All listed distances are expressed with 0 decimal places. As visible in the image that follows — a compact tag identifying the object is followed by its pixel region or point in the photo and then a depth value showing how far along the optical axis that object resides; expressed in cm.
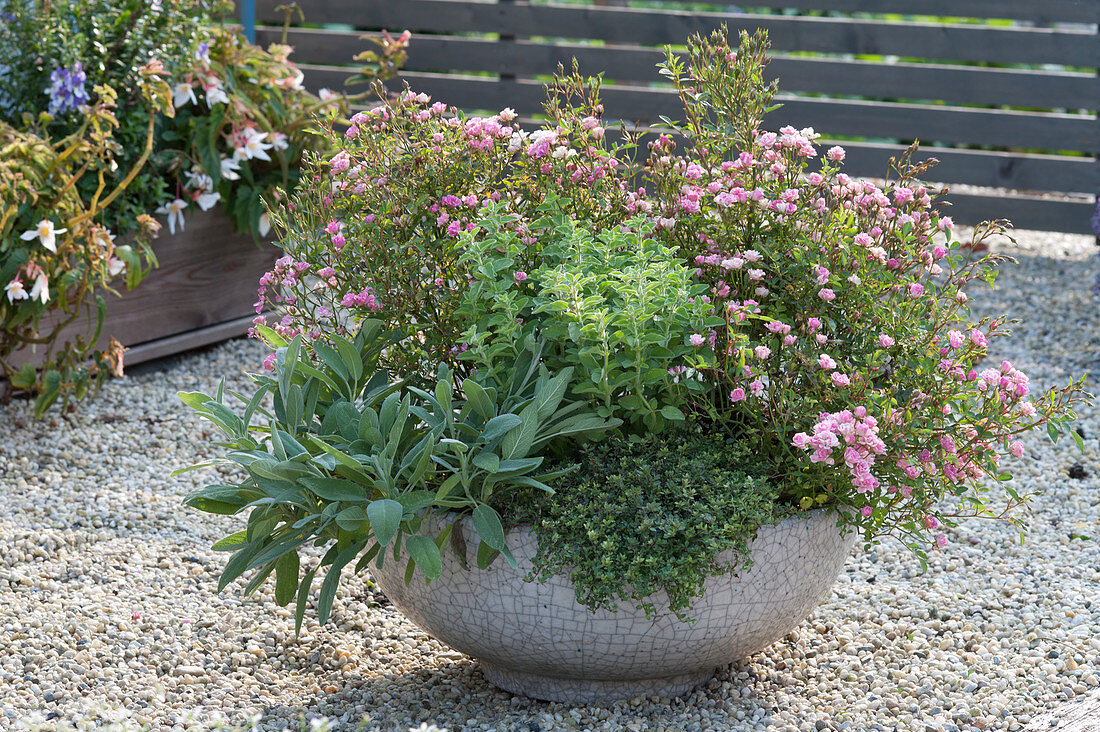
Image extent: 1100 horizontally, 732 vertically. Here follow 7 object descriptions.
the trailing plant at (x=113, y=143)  327
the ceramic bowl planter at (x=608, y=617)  255
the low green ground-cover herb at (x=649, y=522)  251
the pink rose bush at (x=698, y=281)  256
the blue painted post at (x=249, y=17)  478
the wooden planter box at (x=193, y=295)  363
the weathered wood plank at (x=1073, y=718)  257
